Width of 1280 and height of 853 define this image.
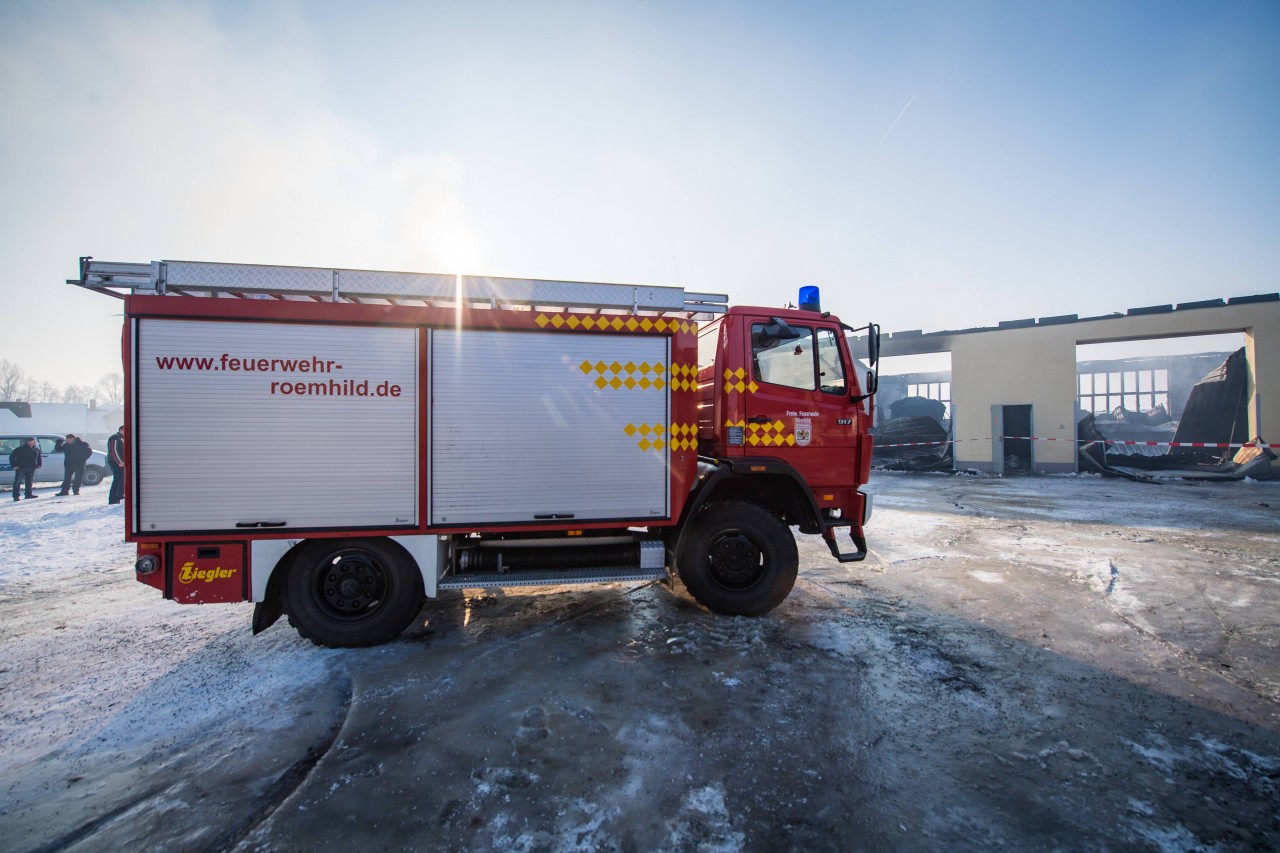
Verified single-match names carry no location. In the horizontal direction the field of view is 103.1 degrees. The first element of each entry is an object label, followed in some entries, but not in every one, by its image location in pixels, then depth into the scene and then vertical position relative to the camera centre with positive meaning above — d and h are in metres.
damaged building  15.06 +0.94
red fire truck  3.78 -0.08
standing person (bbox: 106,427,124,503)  9.60 -0.65
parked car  14.41 -1.02
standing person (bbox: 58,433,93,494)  12.83 -0.81
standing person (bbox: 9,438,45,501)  12.12 -0.79
